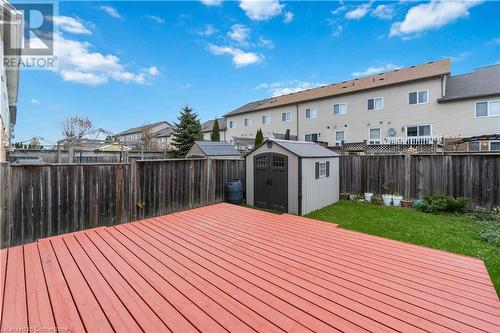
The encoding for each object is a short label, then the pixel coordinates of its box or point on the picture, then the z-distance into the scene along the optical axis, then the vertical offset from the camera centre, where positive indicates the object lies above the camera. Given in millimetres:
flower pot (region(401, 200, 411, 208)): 7625 -1262
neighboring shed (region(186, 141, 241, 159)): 12500 +854
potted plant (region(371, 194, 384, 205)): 8086 -1218
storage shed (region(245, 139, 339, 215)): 6527 -339
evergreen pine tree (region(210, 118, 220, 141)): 25778 +3449
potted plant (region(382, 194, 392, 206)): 7872 -1152
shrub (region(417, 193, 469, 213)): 6609 -1145
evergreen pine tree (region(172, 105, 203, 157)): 21031 +3262
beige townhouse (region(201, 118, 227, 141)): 32625 +5320
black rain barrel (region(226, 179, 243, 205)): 7824 -887
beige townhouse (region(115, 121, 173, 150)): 24564 +6067
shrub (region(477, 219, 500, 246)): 4568 -1440
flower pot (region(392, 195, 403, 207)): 7763 -1173
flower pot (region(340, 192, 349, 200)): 8836 -1170
